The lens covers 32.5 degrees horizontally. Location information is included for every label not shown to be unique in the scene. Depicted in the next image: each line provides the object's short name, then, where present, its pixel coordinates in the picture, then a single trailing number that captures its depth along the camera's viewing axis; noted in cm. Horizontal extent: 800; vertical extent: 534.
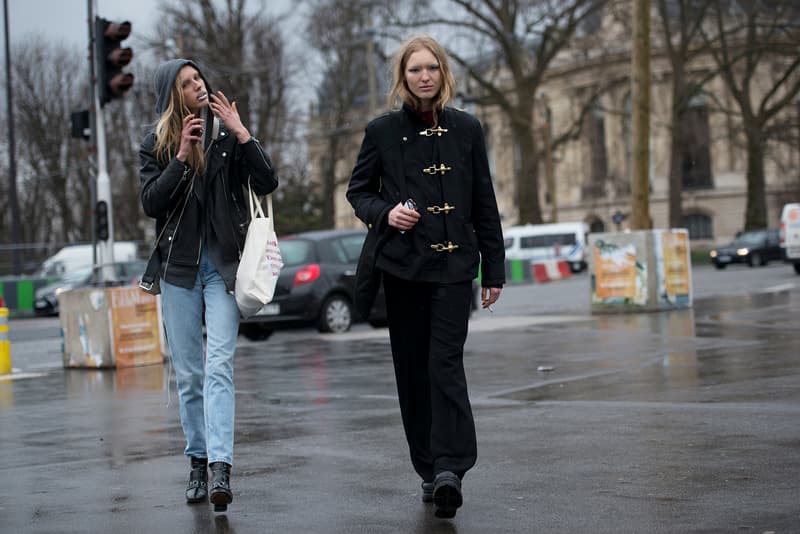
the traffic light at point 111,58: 1619
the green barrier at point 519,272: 4567
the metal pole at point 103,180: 1708
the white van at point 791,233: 3434
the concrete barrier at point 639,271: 1972
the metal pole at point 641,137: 2228
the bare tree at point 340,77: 4847
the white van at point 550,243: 5869
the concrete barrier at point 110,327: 1500
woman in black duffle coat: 546
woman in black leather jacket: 577
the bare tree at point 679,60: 4875
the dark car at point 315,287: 1864
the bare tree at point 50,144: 5816
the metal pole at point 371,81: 5162
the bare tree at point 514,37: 4656
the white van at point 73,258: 3869
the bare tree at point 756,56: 4403
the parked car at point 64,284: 3194
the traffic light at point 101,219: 1725
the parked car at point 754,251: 4982
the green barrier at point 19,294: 3672
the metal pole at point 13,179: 4178
